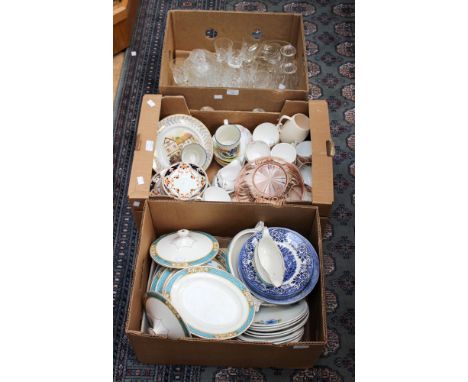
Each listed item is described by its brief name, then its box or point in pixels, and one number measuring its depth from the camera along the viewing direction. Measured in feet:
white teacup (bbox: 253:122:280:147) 5.84
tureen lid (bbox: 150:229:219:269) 4.74
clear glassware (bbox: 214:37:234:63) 6.67
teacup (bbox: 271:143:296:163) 5.64
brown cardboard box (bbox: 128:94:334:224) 4.93
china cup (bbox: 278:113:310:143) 5.65
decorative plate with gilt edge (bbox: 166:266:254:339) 4.45
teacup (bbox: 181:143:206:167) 5.67
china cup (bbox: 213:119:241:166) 5.59
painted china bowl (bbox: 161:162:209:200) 5.13
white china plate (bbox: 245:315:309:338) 4.57
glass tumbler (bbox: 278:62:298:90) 6.56
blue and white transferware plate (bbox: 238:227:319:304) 4.62
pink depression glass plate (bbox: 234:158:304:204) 5.15
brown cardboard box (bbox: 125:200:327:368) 4.32
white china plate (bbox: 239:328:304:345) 4.57
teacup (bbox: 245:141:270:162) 5.65
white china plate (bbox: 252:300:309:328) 4.61
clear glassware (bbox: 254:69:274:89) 6.51
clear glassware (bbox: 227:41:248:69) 6.56
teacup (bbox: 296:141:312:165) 5.64
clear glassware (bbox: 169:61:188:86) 6.50
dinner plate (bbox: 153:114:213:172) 5.73
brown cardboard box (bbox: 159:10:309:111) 5.82
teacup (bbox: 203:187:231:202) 5.26
